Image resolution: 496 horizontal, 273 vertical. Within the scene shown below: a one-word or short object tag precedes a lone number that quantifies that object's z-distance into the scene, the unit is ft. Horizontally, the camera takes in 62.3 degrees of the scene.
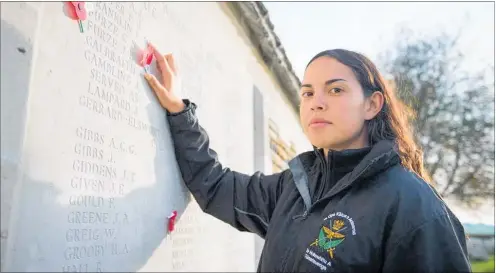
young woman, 4.46
